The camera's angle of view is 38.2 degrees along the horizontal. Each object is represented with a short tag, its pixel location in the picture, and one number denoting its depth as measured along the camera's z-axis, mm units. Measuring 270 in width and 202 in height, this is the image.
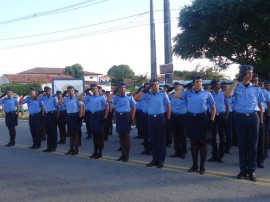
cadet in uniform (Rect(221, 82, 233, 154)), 9495
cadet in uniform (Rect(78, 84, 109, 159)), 9531
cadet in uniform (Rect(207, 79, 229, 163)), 8734
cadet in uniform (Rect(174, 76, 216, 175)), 7477
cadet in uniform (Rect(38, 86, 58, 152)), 11078
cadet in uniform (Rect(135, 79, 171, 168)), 8305
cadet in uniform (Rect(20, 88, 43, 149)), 11766
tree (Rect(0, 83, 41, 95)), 45472
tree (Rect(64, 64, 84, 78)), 73438
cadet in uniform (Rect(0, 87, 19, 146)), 12539
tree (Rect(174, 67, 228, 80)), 42053
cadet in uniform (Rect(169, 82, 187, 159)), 9555
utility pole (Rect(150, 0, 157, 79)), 18094
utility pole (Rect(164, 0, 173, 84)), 16312
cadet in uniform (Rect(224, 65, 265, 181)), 6855
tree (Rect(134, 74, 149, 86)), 57744
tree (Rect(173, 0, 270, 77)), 19453
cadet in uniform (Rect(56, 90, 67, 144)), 13039
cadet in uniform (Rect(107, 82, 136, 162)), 9109
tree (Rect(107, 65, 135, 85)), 84875
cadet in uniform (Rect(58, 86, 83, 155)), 10234
